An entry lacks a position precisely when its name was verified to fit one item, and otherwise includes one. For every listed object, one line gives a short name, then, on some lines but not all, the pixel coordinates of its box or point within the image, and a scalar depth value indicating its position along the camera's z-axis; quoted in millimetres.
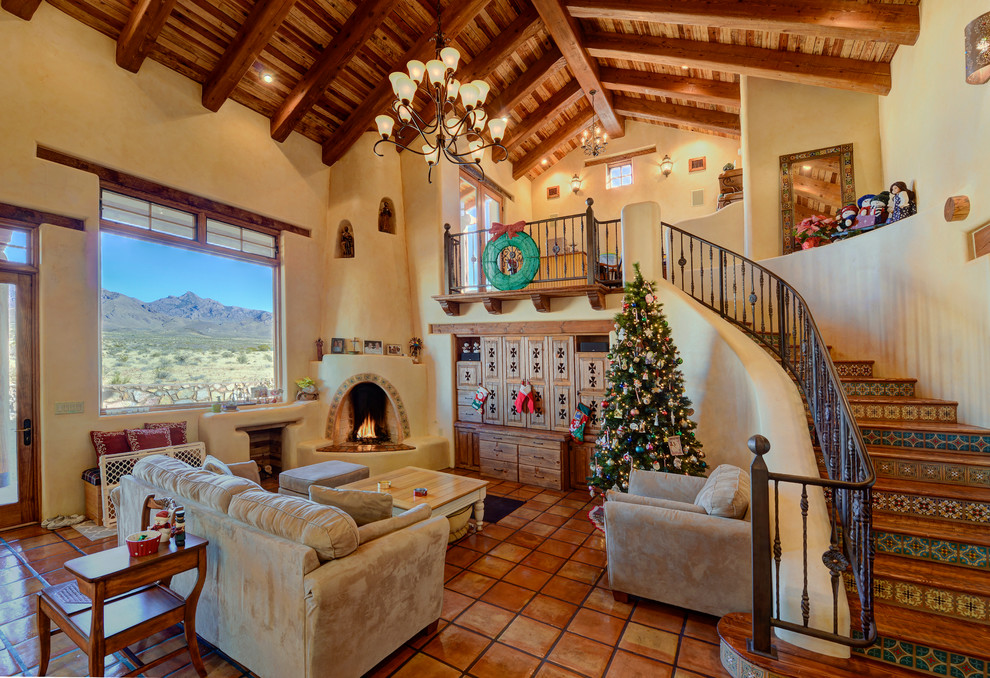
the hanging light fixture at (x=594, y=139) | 8211
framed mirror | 5359
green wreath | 5957
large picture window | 4848
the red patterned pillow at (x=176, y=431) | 4922
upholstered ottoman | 4404
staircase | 2012
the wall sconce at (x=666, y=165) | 8352
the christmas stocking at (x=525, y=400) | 6117
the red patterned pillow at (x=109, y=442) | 4430
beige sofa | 2076
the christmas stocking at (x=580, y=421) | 5152
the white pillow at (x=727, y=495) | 2734
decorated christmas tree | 3770
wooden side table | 1992
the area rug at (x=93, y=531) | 4004
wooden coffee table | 3891
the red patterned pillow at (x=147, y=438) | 4582
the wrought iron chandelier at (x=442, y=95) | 3732
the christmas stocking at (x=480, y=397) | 6508
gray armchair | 2666
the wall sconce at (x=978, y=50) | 2729
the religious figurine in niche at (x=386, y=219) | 7188
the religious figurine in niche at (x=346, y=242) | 6992
